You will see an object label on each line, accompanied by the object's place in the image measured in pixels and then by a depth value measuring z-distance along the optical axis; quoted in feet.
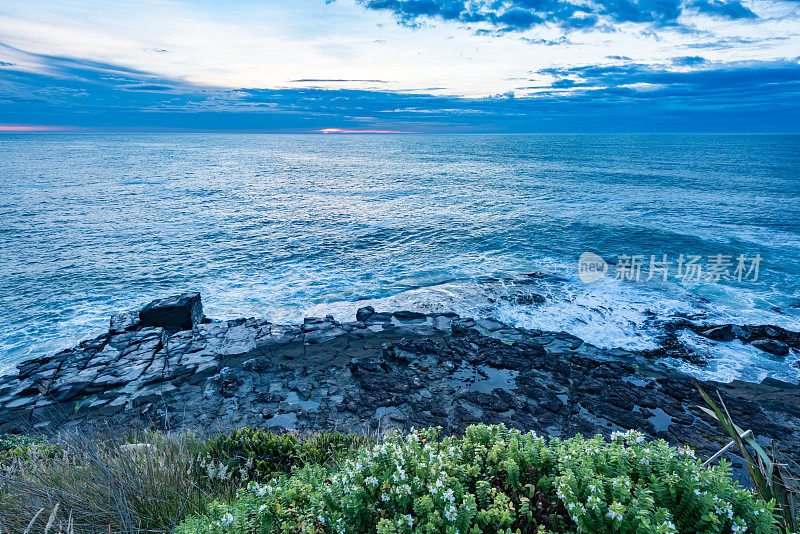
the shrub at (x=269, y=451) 26.09
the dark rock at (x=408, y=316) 62.85
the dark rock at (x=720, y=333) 57.36
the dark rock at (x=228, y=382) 44.34
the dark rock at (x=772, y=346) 53.98
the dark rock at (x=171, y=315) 58.70
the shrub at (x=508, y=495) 11.91
